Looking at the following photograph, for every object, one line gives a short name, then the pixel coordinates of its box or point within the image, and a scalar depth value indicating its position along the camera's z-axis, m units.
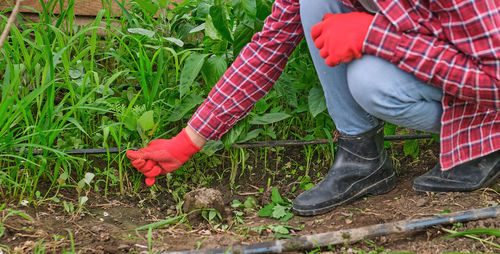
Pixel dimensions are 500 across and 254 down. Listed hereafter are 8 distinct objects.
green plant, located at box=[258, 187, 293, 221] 3.33
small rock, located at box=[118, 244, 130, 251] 3.14
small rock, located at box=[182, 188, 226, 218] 3.31
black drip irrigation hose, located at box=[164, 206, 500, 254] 3.07
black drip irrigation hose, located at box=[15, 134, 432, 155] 3.50
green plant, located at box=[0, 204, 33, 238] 3.14
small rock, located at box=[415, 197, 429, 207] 3.29
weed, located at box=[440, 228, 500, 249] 3.09
